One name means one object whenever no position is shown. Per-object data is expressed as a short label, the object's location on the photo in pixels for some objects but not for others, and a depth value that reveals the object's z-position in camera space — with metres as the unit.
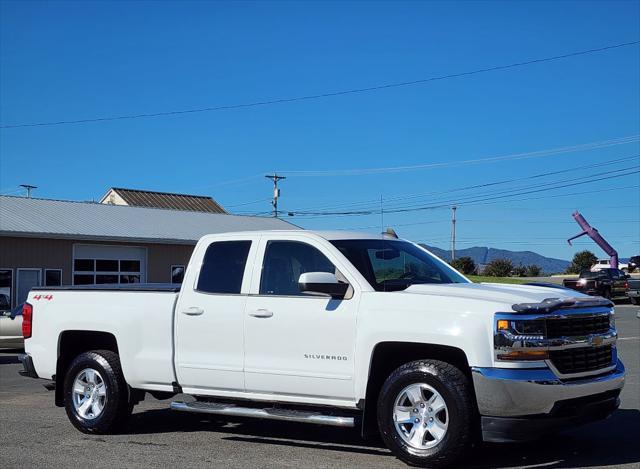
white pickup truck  6.30
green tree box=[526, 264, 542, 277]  82.25
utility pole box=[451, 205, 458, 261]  87.18
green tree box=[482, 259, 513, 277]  77.31
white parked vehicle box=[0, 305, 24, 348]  18.66
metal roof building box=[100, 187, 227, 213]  55.56
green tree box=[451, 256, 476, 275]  72.62
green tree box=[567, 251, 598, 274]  83.27
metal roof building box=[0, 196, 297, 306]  32.44
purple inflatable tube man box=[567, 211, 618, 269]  57.03
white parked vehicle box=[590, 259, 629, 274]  68.95
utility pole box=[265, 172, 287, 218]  64.94
